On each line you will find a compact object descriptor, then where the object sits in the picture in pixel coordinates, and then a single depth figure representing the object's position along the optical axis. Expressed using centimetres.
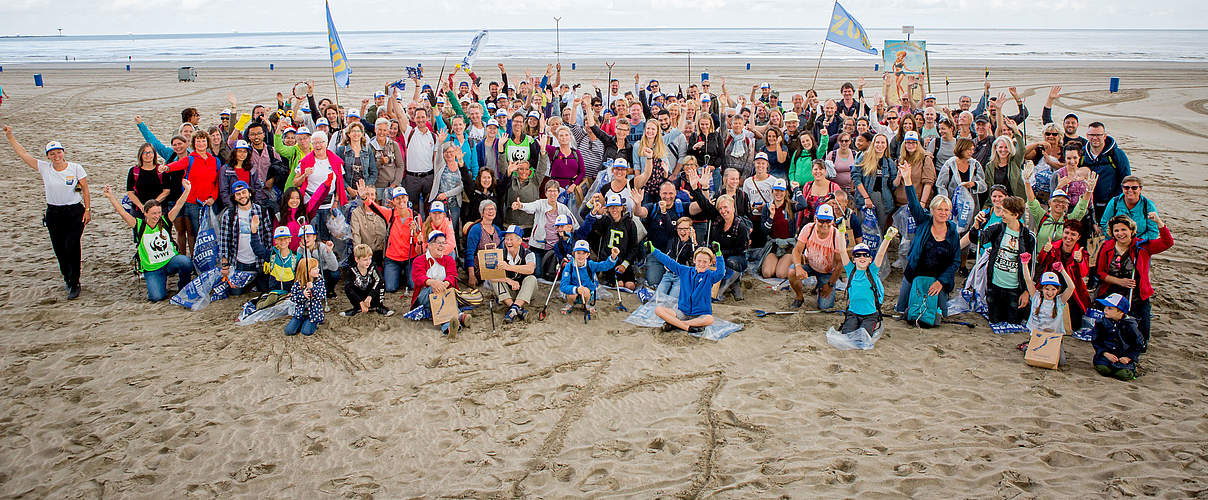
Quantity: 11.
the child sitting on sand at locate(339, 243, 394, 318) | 743
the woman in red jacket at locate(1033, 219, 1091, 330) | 659
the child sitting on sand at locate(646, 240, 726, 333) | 704
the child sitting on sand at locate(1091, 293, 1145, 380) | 590
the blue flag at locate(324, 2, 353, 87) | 1082
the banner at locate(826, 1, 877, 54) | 1299
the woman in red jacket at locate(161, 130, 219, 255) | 826
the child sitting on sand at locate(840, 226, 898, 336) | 683
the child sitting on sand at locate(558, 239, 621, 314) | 761
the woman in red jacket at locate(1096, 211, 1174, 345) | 630
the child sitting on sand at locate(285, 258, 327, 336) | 703
